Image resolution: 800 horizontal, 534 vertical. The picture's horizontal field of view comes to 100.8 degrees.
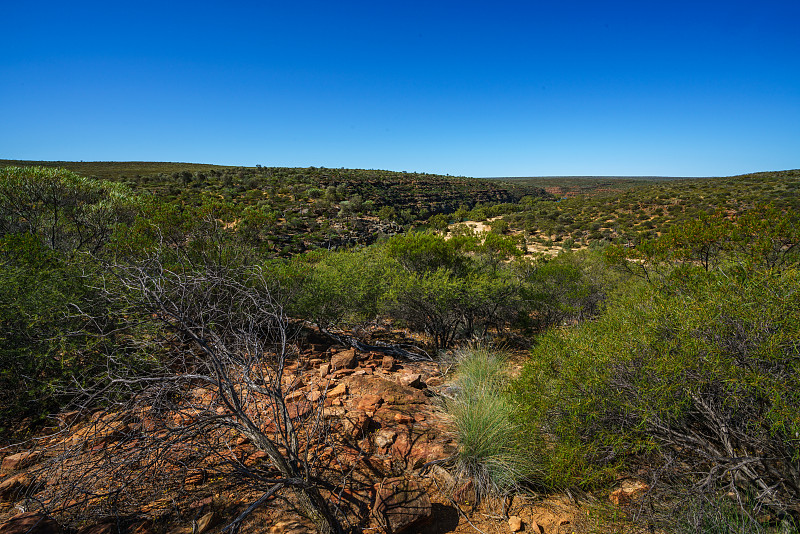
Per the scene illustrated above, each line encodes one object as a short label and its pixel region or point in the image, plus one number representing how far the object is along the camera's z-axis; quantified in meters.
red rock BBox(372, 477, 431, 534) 3.37
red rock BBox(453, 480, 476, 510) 4.06
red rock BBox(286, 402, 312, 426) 5.02
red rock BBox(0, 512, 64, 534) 2.75
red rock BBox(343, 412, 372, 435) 4.89
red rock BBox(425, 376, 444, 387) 7.57
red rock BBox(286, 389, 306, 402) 5.46
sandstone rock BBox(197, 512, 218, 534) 3.06
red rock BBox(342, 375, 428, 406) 5.95
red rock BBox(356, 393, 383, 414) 5.53
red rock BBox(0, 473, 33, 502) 3.40
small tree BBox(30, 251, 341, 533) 2.49
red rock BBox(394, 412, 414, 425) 5.31
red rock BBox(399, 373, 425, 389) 6.85
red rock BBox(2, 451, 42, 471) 3.84
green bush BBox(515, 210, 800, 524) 3.31
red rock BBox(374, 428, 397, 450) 4.75
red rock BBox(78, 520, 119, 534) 2.89
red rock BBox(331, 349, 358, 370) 7.57
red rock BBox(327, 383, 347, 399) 5.91
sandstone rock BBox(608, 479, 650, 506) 3.87
